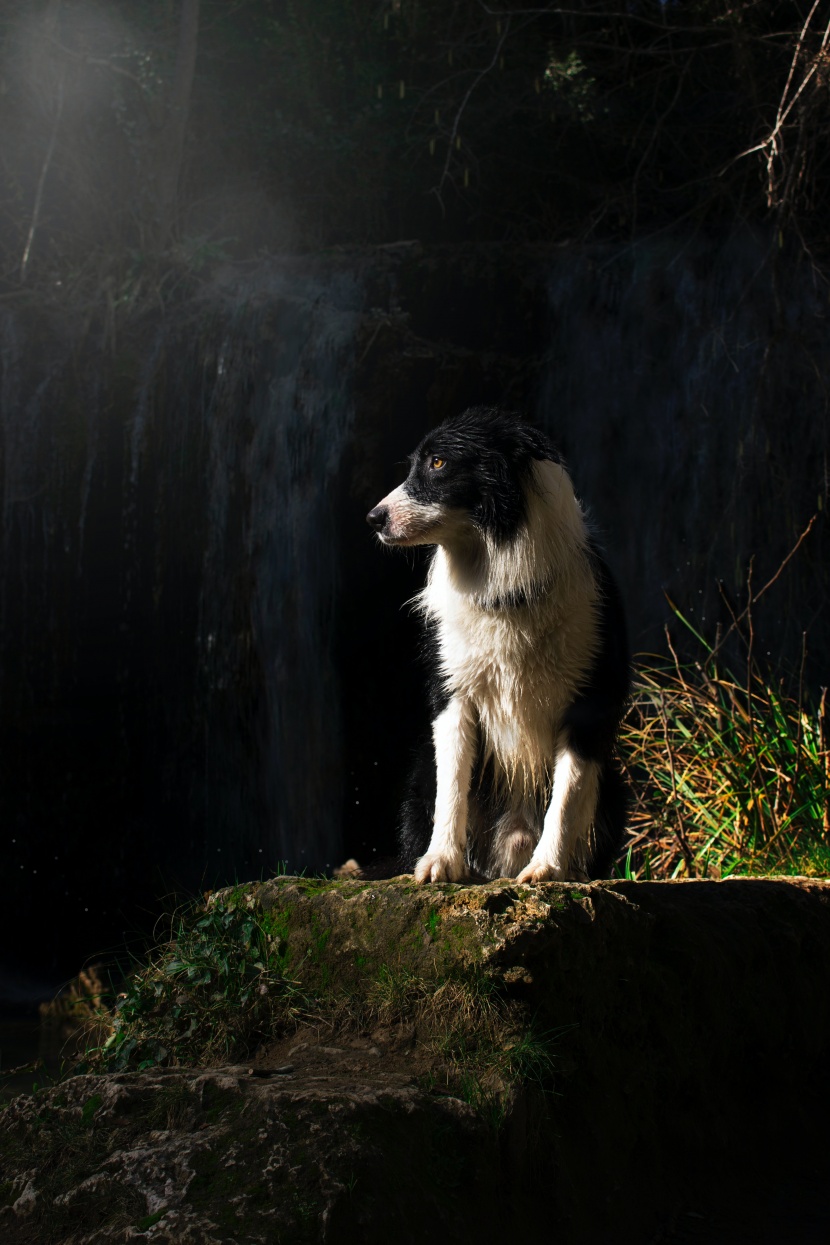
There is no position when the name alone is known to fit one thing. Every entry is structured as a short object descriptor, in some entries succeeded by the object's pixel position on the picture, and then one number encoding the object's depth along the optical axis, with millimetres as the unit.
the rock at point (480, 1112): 1866
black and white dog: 2871
